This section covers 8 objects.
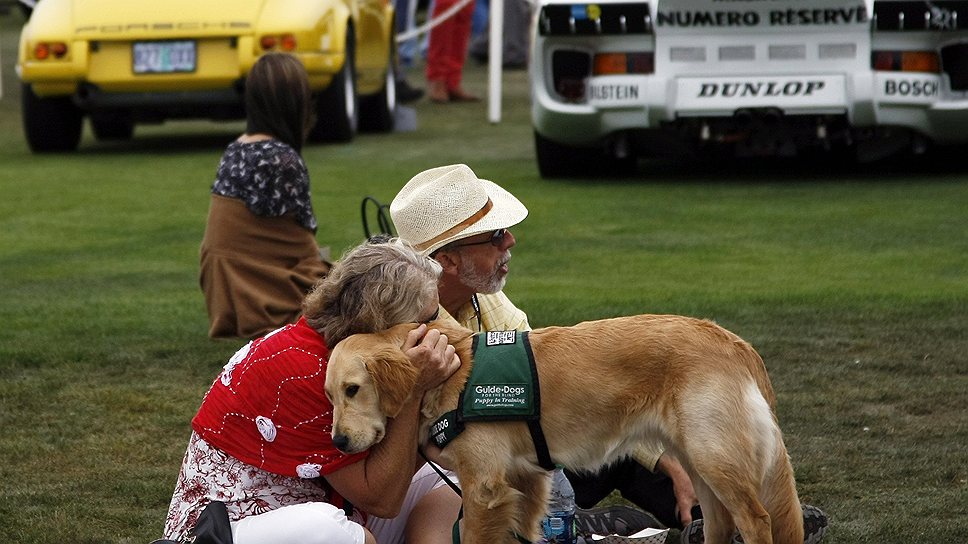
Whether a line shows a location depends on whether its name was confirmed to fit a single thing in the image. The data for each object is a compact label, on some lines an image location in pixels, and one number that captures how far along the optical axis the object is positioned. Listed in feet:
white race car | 59.62
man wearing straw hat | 26.04
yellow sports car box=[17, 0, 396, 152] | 72.74
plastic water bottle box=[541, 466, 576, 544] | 24.91
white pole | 85.30
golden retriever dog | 22.47
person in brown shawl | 42.11
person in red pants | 101.76
